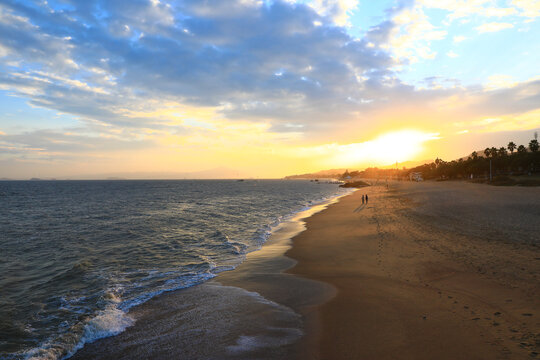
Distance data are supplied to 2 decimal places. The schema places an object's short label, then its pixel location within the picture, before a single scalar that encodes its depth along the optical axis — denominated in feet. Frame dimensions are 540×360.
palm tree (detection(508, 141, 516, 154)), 374.98
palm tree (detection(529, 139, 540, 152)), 291.99
